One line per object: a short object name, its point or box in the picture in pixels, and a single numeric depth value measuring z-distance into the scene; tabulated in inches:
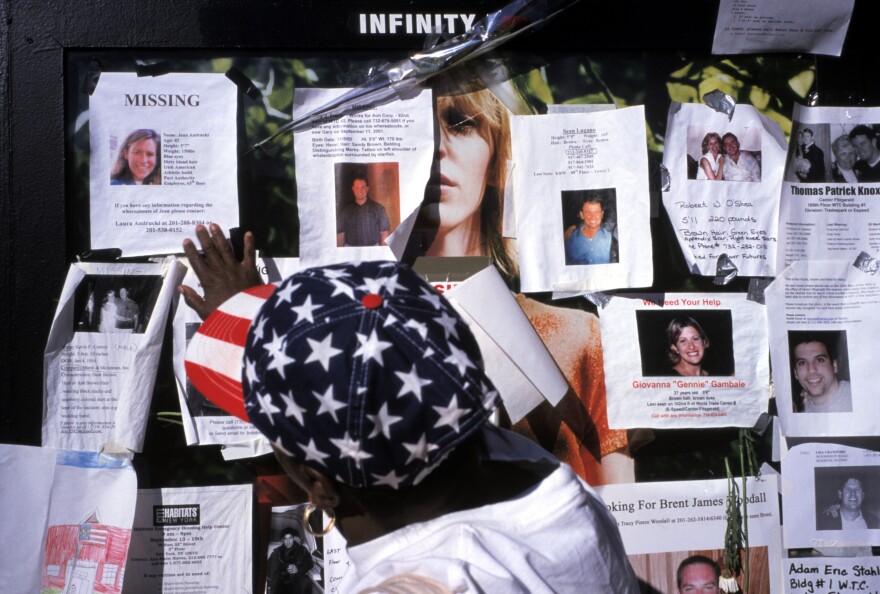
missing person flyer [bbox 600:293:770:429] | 59.4
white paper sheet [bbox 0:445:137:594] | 53.1
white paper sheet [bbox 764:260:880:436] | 61.1
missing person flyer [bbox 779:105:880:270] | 61.1
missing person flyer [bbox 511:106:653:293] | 58.1
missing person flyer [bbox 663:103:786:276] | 59.7
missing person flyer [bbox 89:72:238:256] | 54.4
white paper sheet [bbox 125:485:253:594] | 54.7
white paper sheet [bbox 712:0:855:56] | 58.8
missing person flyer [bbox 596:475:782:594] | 59.4
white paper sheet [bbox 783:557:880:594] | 60.9
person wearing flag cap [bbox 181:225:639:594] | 29.7
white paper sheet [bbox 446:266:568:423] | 53.6
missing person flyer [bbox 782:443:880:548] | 61.3
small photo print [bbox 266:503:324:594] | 56.3
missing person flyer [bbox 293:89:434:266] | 56.2
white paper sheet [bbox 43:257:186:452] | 53.7
